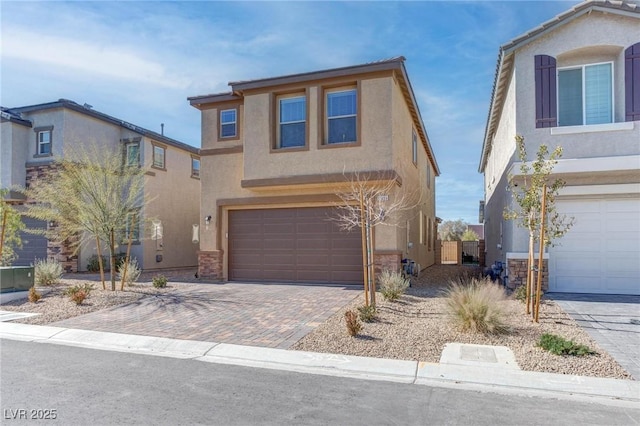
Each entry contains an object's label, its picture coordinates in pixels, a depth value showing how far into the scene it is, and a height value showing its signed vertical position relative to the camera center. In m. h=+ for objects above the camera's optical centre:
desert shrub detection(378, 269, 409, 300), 10.58 -1.57
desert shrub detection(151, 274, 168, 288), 13.52 -1.82
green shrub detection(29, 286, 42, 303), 11.45 -1.93
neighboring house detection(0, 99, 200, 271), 18.97 +3.18
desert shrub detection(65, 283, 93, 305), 10.83 -1.80
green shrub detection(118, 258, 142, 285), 14.06 -1.66
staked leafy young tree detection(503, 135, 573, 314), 8.52 +0.42
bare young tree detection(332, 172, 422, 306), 12.98 +0.97
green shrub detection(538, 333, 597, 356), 6.36 -1.86
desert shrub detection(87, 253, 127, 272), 19.31 -1.70
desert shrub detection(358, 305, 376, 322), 8.50 -1.79
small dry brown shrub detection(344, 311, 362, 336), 7.60 -1.81
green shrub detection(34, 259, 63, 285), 14.20 -1.66
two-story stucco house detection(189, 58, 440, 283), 13.50 +2.03
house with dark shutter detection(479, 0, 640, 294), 11.12 +2.60
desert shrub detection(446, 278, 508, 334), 7.61 -1.61
